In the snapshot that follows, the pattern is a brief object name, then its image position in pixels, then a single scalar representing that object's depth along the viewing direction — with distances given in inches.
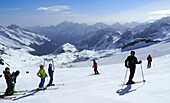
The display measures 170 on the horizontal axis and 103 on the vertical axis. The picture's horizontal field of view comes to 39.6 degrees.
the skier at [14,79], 596.1
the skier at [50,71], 710.5
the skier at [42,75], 626.3
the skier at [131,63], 574.9
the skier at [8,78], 572.3
